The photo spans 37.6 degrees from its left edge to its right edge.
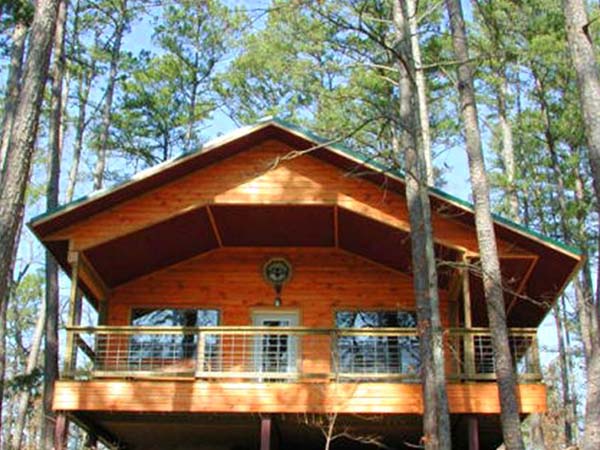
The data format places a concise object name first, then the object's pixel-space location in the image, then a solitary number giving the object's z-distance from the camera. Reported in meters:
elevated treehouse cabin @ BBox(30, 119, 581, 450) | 12.36
